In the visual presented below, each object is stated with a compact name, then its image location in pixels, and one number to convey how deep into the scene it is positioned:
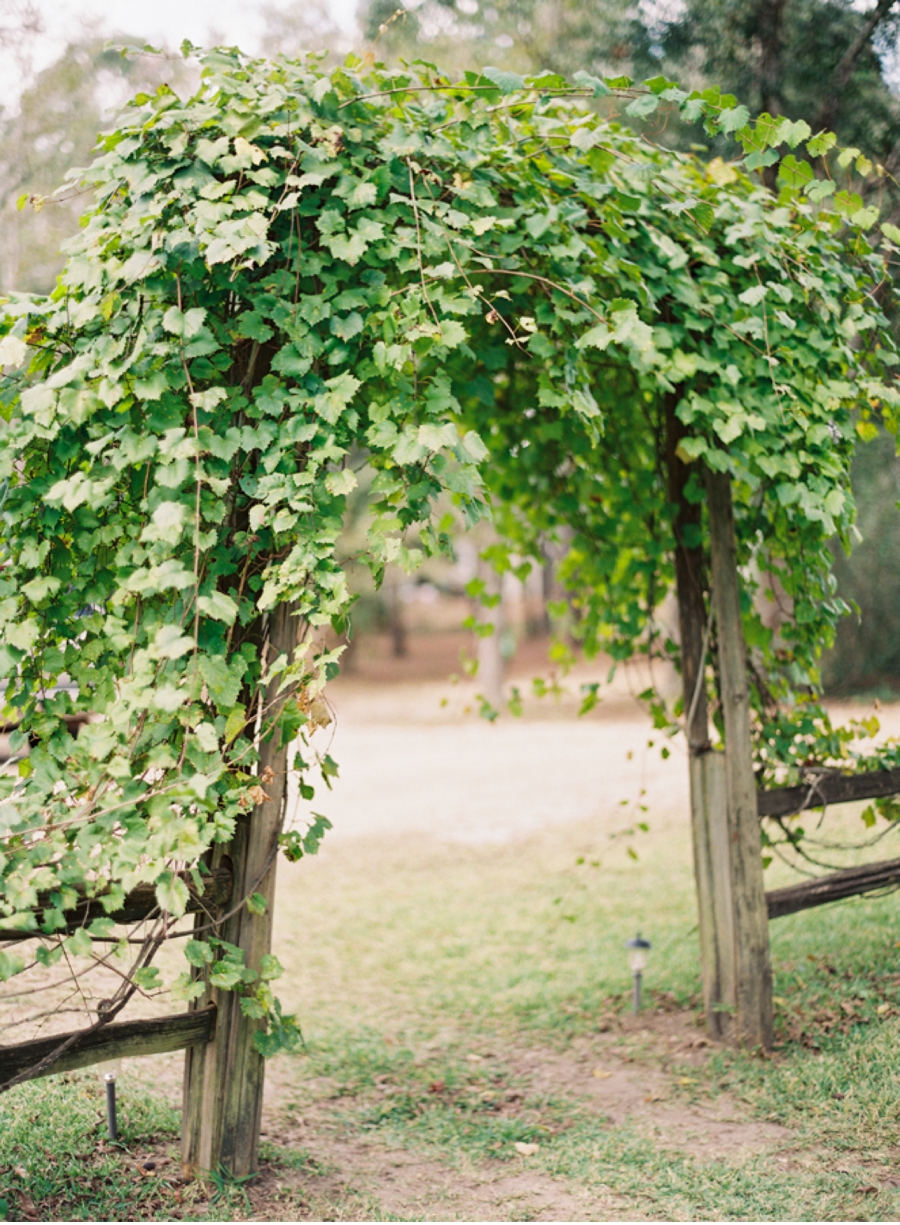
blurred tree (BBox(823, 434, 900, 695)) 8.68
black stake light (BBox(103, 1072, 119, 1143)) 2.96
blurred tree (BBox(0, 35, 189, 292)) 8.54
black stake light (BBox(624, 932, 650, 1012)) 4.26
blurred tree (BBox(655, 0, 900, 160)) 5.48
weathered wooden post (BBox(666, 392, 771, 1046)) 3.84
